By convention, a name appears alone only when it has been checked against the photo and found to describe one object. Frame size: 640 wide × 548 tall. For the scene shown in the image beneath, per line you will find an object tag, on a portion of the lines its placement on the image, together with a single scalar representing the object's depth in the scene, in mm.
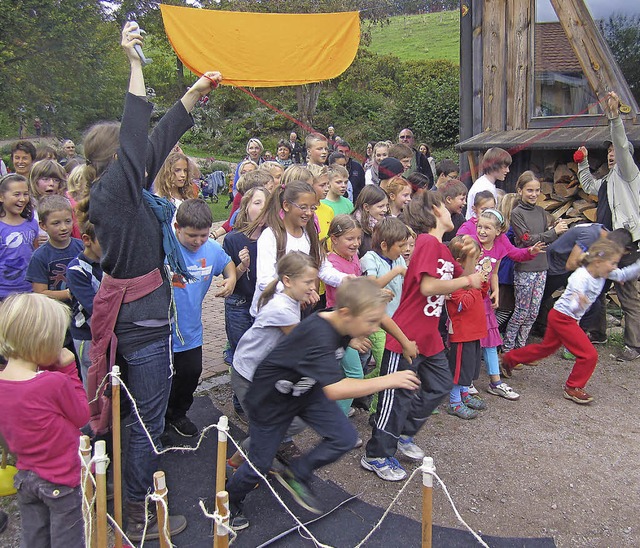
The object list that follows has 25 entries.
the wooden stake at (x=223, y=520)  2215
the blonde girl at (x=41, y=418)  2420
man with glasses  9133
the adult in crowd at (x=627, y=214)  5852
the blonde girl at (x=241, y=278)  4301
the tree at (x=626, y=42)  7031
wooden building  6969
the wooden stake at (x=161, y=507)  2377
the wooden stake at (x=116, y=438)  2898
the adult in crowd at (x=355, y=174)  7980
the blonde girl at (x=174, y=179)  4902
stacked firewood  6980
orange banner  7332
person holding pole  2723
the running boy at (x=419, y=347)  3785
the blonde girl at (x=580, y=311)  4914
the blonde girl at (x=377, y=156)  7453
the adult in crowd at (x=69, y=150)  9088
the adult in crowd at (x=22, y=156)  6562
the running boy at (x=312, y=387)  2766
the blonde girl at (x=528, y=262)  5758
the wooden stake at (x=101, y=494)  2318
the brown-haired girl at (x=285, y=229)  3858
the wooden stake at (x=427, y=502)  2209
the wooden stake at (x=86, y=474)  2506
